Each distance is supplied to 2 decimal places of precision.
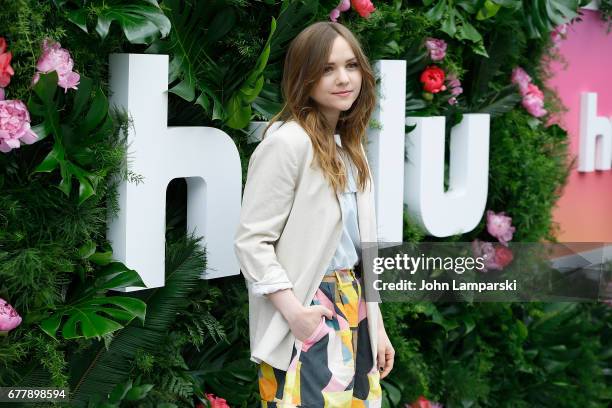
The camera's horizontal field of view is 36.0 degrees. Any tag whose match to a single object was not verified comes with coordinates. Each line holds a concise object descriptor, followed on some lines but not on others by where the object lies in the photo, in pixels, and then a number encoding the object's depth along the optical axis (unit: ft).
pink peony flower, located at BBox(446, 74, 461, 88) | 12.68
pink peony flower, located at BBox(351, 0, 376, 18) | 10.68
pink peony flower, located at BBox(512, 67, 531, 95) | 13.94
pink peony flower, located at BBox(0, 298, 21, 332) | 7.91
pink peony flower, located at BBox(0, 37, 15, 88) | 7.64
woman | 7.80
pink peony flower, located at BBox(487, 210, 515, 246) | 13.65
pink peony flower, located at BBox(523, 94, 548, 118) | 13.97
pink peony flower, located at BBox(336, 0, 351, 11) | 10.54
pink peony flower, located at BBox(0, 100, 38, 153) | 7.67
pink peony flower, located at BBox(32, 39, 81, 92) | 7.96
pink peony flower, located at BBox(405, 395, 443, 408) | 12.48
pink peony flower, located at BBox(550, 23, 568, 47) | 14.69
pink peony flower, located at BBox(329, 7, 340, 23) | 10.48
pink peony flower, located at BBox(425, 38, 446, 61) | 12.28
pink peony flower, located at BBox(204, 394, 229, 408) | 9.72
